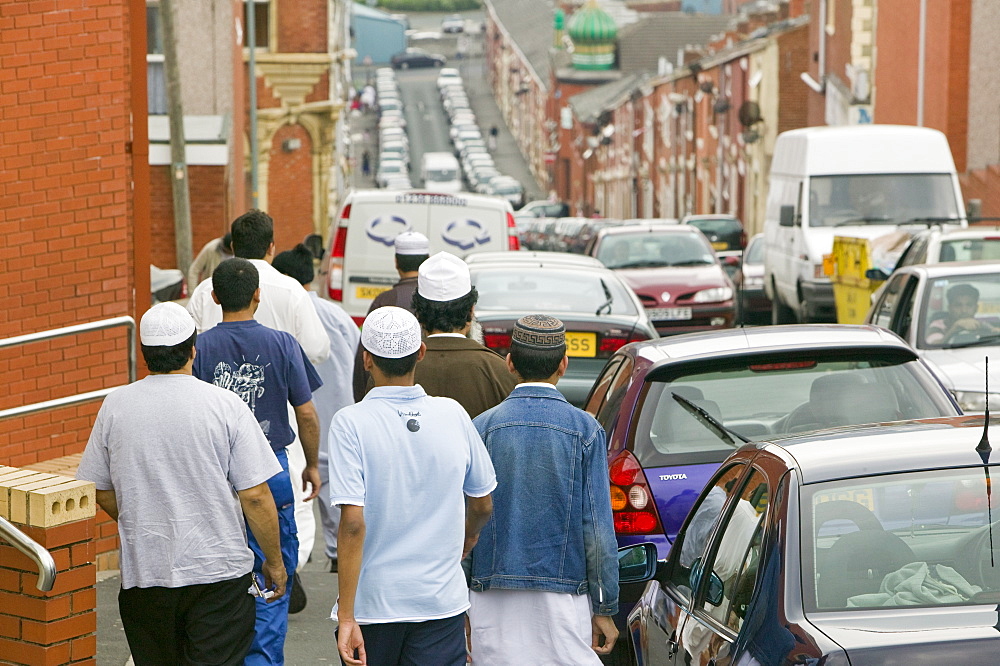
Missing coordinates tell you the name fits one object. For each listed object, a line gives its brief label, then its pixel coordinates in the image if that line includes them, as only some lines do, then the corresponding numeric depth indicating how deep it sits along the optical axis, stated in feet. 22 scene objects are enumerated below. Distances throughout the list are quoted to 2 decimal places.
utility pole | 116.37
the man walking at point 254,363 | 40.86
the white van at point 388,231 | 104.06
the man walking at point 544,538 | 31.27
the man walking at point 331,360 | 54.13
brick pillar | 34.12
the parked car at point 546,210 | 446.19
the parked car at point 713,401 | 41.16
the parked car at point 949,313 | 68.69
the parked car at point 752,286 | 159.12
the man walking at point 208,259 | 69.36
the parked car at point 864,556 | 22.47
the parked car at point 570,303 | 73.82
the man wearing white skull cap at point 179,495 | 32.32
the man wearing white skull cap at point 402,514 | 29.32
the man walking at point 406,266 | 50.49
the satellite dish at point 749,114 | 298.76
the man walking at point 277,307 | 47.57
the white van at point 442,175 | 618.44
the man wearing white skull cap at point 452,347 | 38.29
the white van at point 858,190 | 127.24
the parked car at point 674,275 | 115.44
